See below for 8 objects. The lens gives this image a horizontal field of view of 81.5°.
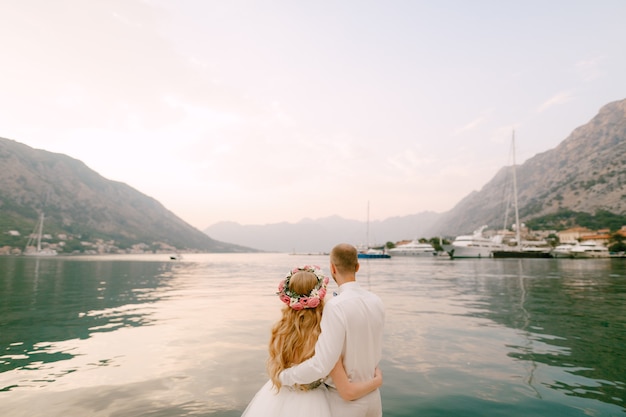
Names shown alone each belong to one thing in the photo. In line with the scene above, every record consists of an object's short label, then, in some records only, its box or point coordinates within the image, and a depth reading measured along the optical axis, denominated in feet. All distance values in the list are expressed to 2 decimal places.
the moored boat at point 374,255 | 576.20
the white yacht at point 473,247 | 444.55
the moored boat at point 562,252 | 435.12
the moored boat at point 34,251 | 585.63
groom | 10.61
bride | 11.32
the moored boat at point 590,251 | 421.18
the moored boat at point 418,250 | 619.14
